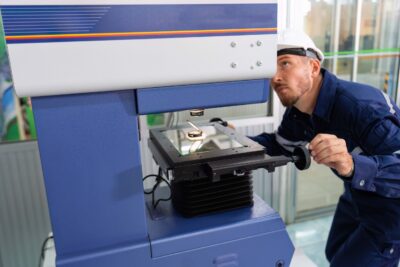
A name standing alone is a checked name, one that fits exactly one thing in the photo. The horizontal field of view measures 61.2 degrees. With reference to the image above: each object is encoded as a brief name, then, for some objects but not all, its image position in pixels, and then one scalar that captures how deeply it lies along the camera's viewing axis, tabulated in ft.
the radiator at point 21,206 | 6.25
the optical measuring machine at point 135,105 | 2.00
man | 3.52
